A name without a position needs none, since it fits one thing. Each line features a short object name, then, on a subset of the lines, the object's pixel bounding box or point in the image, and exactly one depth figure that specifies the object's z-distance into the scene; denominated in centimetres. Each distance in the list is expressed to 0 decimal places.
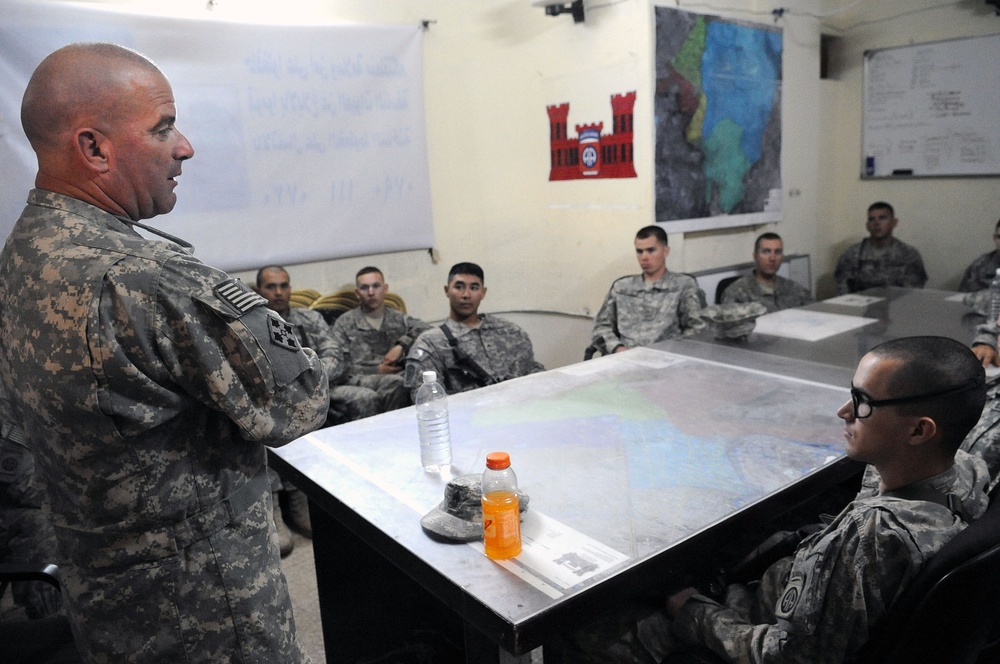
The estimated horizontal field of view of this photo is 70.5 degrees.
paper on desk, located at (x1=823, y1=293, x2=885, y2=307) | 332
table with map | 110
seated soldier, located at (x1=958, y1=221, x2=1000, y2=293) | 397
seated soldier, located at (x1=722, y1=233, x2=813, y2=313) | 396
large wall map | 367
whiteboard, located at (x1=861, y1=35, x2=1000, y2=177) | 417
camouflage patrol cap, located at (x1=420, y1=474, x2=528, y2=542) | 121
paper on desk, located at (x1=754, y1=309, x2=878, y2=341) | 271
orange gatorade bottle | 113
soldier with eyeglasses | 103
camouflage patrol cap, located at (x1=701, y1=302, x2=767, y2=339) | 258
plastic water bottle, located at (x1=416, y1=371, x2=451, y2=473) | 155
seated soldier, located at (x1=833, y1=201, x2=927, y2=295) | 442
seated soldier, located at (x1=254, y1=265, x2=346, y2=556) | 289
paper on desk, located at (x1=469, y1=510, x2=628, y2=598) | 108
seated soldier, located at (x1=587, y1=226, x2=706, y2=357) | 337
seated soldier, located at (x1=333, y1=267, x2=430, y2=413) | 336
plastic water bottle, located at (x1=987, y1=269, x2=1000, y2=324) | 273
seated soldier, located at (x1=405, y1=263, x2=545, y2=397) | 295
